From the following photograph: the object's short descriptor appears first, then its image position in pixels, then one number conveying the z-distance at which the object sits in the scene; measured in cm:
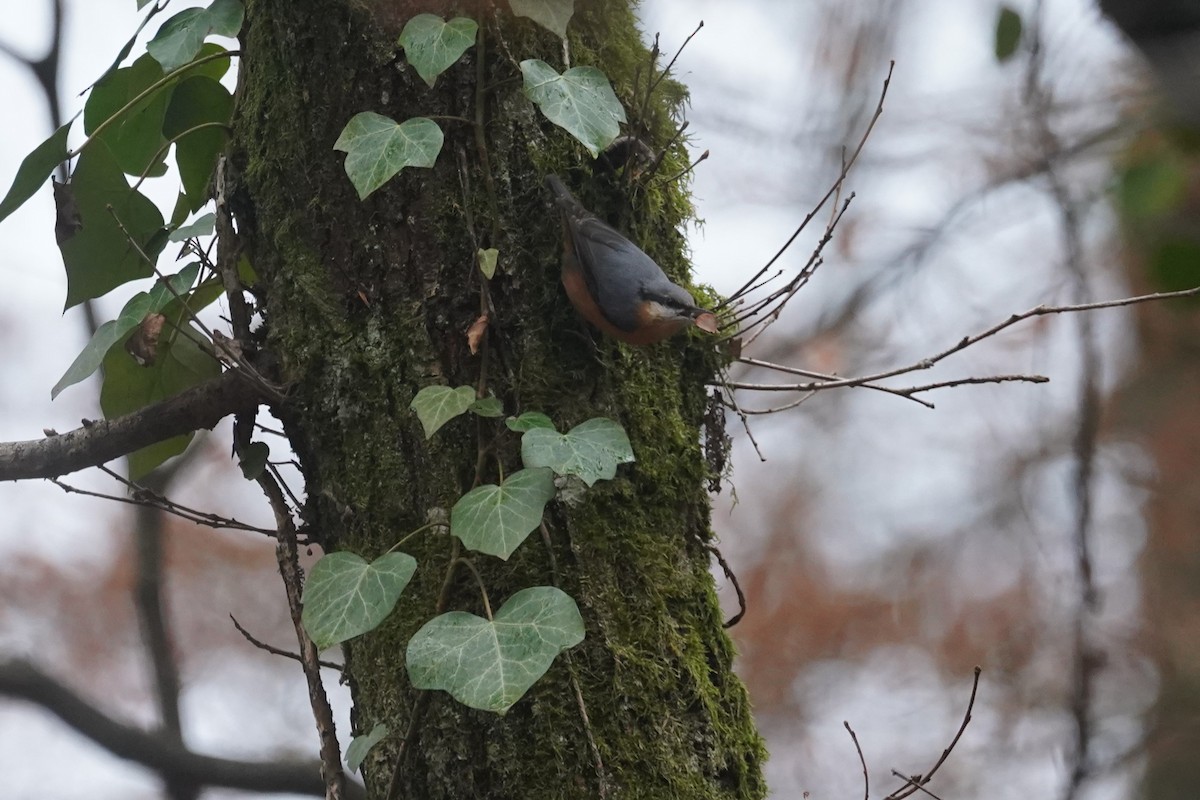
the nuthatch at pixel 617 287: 911
